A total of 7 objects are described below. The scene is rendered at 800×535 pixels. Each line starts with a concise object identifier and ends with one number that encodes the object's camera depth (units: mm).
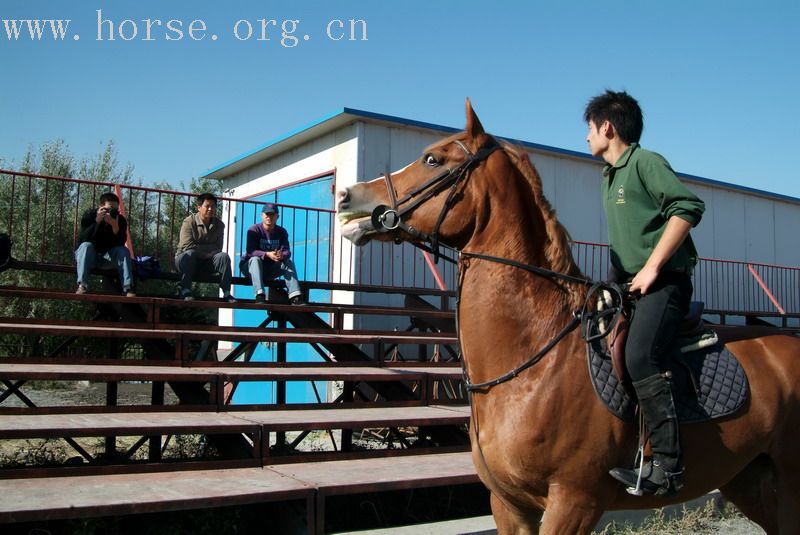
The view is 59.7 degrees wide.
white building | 12297
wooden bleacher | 4469
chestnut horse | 3105
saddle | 3219
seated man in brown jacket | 8445
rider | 3176
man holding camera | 7570
